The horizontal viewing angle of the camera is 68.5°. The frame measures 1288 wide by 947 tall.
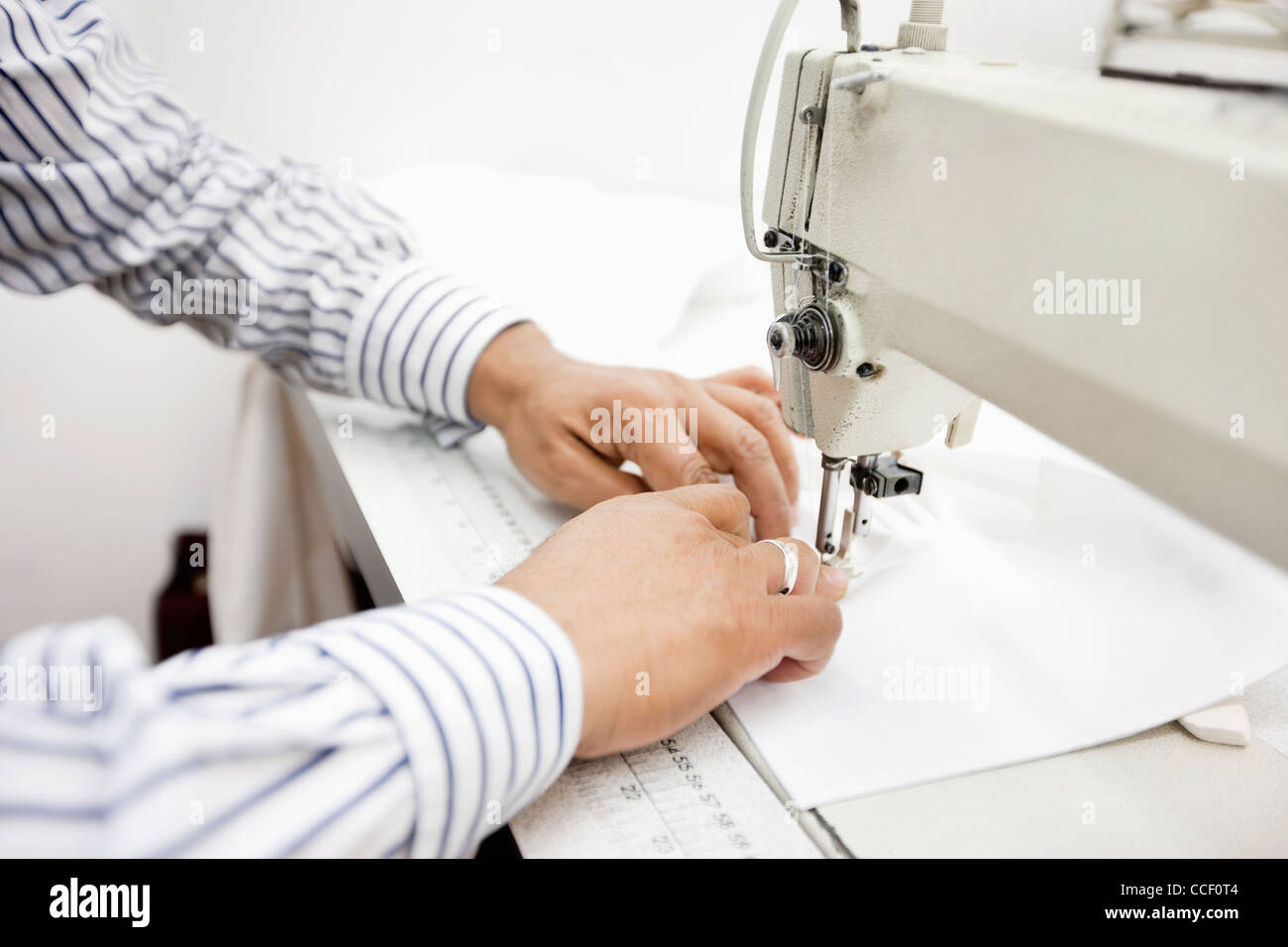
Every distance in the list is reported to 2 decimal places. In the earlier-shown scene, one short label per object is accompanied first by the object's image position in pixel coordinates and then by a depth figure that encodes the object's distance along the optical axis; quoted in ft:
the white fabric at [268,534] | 4.61
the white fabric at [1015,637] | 2.15
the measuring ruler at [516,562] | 1.86
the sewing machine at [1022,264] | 1.47
